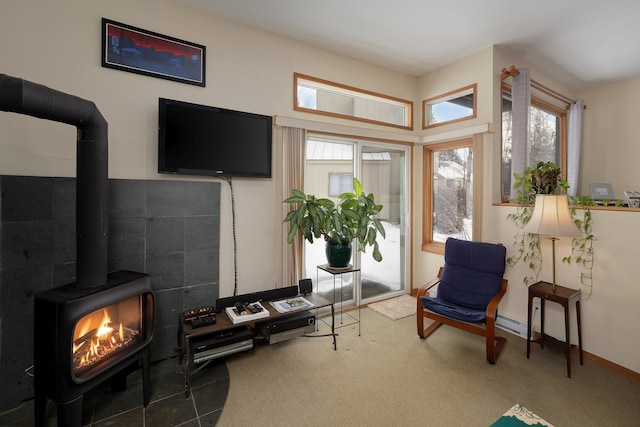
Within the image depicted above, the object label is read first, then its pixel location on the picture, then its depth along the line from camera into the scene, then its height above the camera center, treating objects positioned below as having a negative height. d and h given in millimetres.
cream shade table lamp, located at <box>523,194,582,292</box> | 2479 -57
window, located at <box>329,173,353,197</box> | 3568 +360
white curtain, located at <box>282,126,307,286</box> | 3107 +359
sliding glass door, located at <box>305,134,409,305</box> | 3486 +234
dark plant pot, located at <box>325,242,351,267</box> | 3074 -452
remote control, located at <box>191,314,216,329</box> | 2255 -883
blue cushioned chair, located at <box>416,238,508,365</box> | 2625 -833
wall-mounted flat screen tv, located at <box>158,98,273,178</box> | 2455 +648
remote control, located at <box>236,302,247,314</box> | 2515 -868
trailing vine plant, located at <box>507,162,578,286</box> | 2902 +56
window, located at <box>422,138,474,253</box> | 3775 +269
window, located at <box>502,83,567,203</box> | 3555 +1175
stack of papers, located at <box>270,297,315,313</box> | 2619 -883
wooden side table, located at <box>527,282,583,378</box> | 2449 -768
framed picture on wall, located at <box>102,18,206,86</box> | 2293 +1339
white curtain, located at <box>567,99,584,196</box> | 4375 +1039
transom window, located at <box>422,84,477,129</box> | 3583 +1412
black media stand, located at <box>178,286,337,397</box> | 2211 -1036
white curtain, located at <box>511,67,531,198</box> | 3275 +1036
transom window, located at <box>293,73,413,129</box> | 3299 +1386
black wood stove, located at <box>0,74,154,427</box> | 1555 -567
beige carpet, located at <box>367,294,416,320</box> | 3582 -1258
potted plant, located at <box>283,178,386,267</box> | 2854 -106
